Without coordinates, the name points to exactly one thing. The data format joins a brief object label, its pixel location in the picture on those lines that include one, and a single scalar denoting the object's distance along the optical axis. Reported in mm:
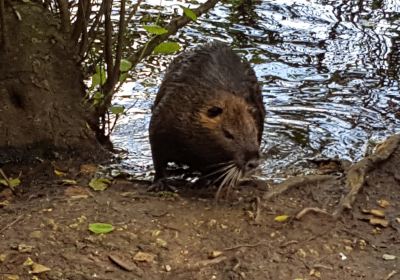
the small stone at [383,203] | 4857
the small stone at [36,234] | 4113
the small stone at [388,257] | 4234
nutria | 4617
